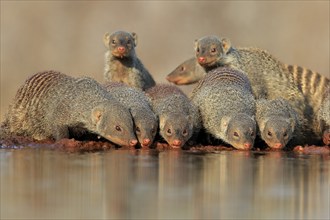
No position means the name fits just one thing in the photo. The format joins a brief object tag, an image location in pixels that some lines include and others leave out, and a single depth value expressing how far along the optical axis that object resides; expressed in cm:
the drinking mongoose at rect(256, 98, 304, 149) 1969
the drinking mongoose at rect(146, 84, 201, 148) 1945
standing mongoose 2491
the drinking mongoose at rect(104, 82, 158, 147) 1934
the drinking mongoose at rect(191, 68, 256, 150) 1964
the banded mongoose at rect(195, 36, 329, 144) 2348
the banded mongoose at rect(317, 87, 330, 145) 2097
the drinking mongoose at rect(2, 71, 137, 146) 1952
